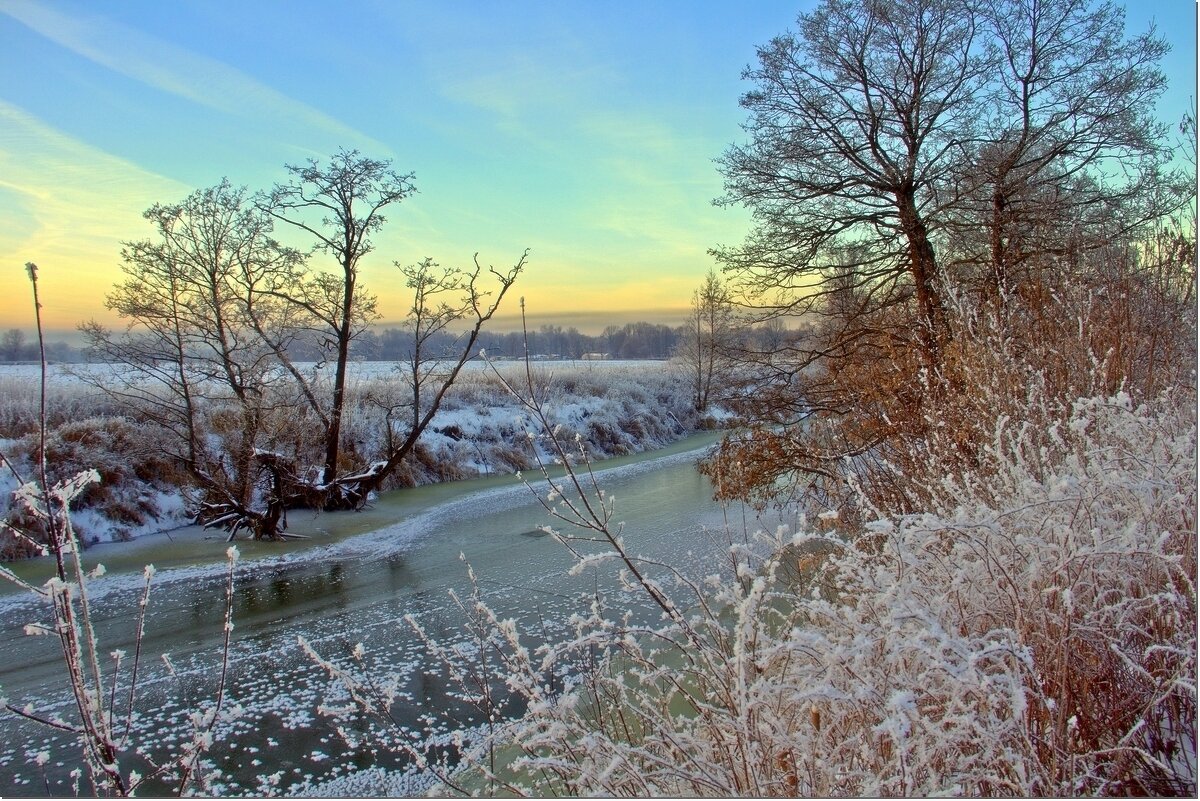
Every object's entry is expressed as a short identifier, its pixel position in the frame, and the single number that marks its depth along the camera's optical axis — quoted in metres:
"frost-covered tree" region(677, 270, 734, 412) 8.58
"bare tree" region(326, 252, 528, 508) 11.71
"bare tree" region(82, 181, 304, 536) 9.75
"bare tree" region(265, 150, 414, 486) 11.51
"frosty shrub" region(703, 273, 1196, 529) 4.14
